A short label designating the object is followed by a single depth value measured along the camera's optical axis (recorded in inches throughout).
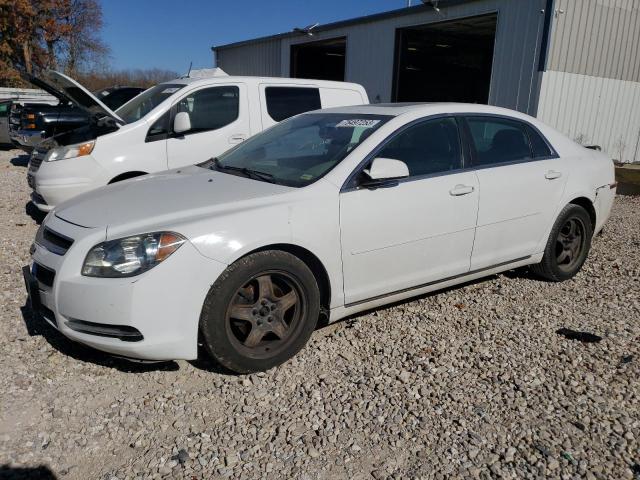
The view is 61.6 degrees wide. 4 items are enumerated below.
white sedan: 112.7
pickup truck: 360.2
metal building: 461.4
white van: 234.1
